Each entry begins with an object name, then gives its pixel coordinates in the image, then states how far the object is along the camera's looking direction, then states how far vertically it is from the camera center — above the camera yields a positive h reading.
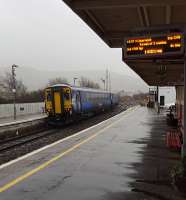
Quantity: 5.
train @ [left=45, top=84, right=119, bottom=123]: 29.34 -0.46
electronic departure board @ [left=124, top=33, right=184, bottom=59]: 8.84 +1.09
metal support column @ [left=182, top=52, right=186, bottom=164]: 10.70 -1.20
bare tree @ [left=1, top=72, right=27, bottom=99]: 89.94 +2.66
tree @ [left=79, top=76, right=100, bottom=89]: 131.85 +4.75
